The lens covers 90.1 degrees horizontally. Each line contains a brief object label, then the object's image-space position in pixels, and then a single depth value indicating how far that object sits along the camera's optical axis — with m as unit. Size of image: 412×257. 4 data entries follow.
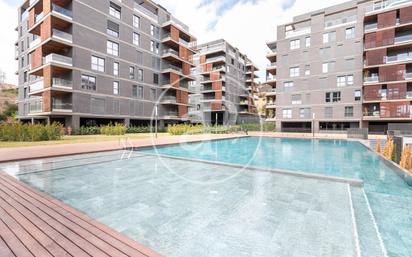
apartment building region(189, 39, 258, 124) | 43.94
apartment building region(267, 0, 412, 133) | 26.38
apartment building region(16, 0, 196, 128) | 22.41
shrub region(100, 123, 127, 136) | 23.01
